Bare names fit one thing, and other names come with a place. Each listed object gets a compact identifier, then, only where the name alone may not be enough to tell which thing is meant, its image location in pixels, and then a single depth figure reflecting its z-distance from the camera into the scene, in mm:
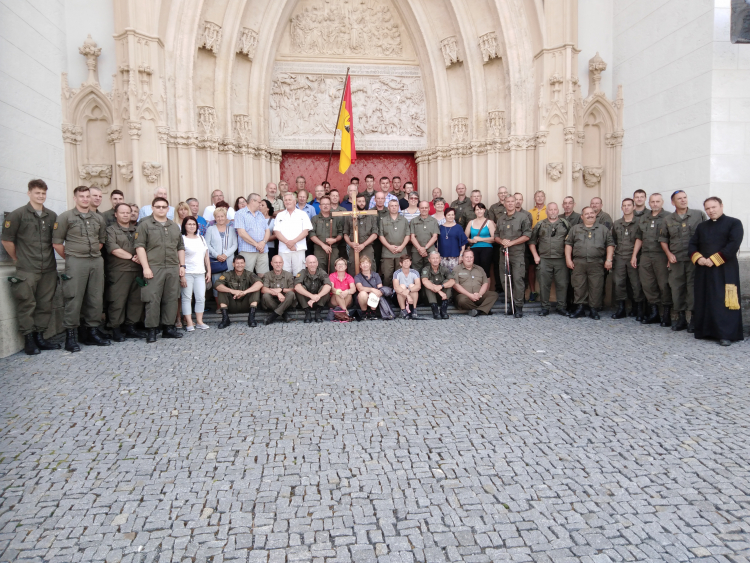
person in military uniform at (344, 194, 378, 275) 8578
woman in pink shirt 7875
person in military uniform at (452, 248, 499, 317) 8242
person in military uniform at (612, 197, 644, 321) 7887
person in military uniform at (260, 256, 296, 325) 7738
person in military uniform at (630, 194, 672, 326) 7312
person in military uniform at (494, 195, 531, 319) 8367
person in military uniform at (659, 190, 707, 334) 6973
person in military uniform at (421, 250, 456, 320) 8033
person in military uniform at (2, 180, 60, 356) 5914
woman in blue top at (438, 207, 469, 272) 8633
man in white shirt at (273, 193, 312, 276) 8172
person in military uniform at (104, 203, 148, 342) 6660
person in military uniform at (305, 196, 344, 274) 8602
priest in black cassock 6164
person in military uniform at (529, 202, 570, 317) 8273
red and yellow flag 9234
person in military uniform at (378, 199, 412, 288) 8531
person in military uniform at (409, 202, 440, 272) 8547
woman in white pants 7191
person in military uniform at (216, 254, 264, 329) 7664
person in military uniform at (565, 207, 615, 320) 8031
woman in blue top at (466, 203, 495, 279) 8711
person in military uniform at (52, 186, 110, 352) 6172
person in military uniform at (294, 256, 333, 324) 7770
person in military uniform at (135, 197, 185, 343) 6617
